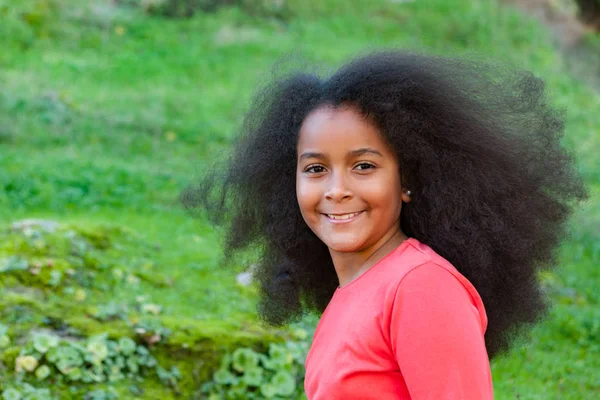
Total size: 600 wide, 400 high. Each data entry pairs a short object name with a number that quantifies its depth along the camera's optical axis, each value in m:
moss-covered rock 4.28
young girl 2.21
